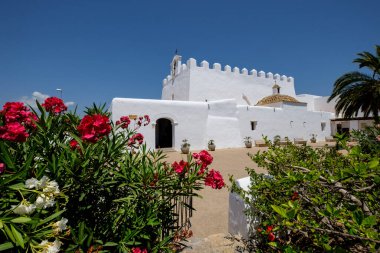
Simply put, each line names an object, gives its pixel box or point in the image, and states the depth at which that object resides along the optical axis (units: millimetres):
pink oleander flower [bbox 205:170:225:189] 2217
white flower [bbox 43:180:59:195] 1243
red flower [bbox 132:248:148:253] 1802
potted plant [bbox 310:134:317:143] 19922
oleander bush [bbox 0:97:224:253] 1245
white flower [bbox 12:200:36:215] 1139
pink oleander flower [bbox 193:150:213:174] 2311
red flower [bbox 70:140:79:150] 2109
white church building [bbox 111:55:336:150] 14175
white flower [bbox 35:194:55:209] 1206
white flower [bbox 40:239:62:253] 1113
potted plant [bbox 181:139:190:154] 13223
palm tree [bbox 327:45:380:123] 10188
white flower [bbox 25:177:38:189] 1229
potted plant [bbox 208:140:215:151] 14531
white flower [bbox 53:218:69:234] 1230
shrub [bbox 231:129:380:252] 1139
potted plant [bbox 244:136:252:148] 16156
